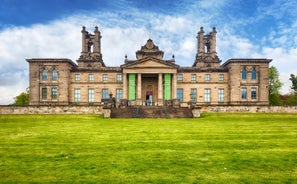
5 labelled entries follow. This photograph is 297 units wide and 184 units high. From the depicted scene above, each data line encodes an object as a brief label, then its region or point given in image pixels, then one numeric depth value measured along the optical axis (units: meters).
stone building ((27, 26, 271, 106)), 45.81
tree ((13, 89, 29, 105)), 79.94
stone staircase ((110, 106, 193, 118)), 31.42
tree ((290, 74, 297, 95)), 65.44
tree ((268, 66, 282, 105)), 64.06
